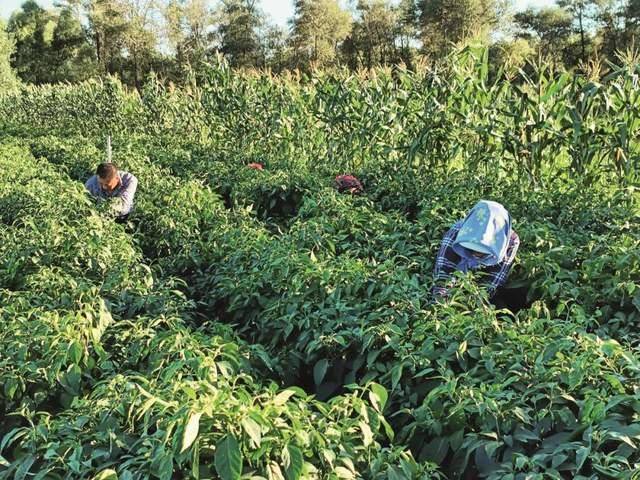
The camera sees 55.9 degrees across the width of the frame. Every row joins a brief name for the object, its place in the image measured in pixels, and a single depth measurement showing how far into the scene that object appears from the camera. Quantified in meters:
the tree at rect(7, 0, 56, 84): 42.69
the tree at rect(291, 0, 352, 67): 38.88
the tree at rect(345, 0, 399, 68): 38.72
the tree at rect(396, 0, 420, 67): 38.44
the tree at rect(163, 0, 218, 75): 40.25
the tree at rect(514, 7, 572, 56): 34.72
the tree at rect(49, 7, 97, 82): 41.69
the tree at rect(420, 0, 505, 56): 34.97
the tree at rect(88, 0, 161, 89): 37.81
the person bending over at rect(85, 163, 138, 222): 5.22
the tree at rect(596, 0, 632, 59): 29.94
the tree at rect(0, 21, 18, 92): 29.33
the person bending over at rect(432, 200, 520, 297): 3.32
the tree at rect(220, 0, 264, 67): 41.22
